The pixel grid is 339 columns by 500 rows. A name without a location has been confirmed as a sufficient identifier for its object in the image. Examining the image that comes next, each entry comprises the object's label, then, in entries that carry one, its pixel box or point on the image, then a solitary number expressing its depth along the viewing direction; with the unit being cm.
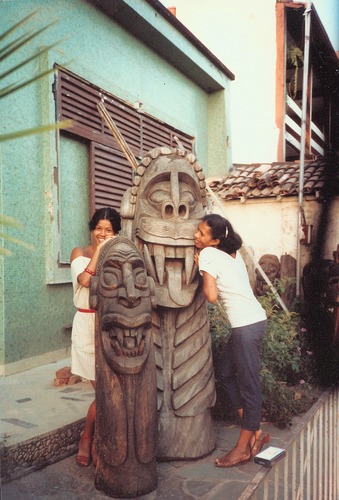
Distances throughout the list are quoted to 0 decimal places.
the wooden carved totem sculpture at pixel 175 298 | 293
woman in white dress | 285
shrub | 371
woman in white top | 284
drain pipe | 622
